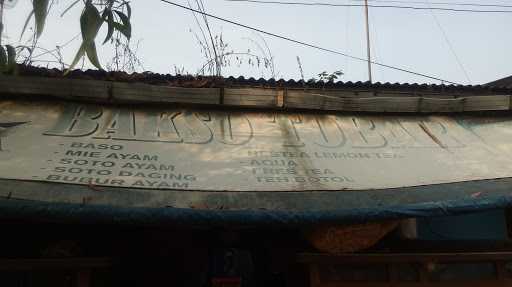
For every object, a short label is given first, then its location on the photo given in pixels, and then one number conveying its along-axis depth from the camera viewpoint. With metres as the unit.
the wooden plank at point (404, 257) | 3.02
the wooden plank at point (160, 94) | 3.95
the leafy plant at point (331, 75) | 8.31
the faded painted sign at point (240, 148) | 2.89
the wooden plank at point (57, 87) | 3.73
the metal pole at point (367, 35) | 11.60
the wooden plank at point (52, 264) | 2.69
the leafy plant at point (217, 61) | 5.30
